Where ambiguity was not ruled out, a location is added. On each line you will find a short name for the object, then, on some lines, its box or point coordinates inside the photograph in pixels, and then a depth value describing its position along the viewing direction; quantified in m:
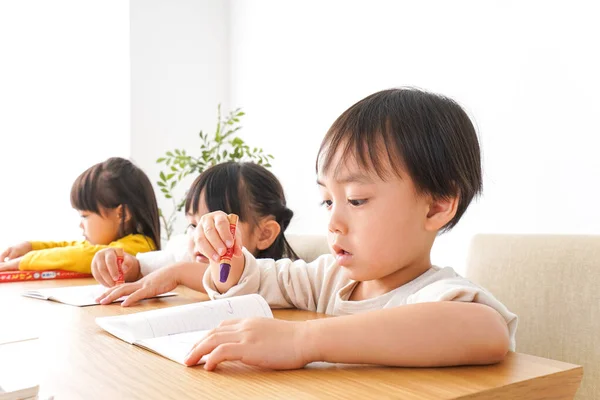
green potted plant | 3.56
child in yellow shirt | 2.08
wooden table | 0.57
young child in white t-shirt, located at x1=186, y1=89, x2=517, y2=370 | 0.65
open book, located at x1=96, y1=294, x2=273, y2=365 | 0.75
